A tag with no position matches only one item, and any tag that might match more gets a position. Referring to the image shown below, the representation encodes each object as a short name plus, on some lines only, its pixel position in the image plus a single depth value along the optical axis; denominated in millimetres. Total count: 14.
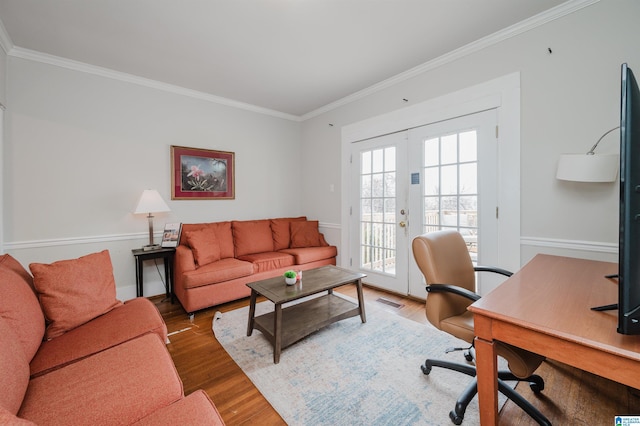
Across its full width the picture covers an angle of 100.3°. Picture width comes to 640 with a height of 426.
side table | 3045
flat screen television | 771
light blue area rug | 1521
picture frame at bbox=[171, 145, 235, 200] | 3615
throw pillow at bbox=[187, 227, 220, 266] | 3121
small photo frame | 3316
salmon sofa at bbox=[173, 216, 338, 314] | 2898
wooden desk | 862
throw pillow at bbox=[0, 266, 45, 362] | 1249
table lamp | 3031
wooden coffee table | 2078
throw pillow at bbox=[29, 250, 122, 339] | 1565
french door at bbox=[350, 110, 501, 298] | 2672
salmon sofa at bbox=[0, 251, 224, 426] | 968
